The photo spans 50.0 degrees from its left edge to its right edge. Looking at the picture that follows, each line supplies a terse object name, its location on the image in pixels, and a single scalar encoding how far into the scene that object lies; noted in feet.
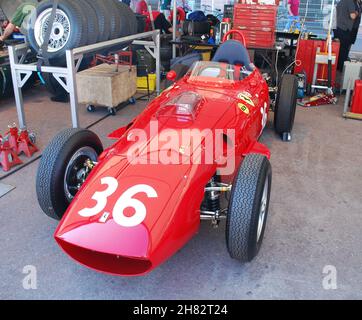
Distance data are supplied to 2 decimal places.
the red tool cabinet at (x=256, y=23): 22.98
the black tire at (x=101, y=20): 16.44
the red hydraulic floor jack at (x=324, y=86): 22.20
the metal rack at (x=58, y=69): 14.15
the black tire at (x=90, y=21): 15.42
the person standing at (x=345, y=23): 27.27
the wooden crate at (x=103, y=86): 19.17
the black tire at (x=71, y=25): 14.70
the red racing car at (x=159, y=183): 7.45
